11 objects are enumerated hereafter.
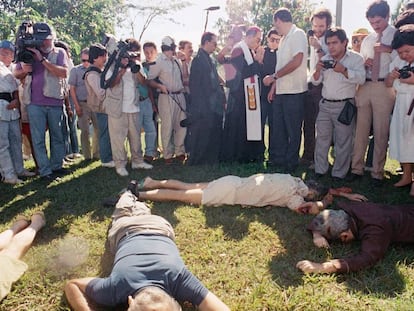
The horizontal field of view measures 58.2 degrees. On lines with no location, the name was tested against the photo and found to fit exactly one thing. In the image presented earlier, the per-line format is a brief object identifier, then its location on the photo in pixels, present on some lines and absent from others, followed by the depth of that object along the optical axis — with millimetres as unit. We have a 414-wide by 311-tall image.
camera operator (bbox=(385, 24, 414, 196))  3939
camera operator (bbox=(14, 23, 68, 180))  4953
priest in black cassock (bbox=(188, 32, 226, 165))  5609
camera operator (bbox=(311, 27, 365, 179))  4582
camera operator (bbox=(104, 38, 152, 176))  5142
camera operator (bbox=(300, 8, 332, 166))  5176
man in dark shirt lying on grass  2844
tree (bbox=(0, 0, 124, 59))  15852
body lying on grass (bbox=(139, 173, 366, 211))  4031
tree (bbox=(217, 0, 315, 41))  20828
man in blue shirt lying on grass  2076
